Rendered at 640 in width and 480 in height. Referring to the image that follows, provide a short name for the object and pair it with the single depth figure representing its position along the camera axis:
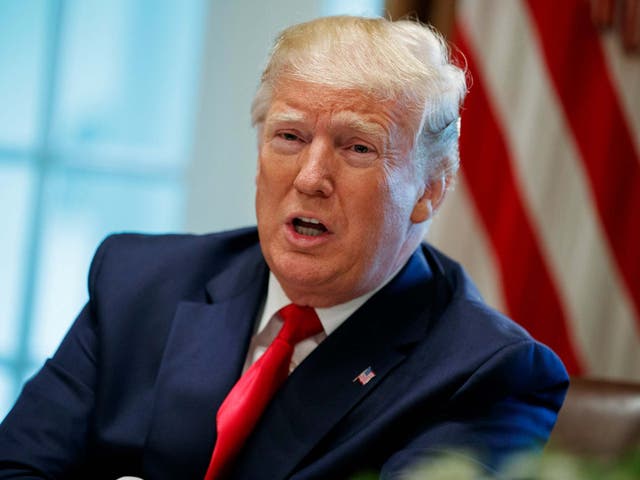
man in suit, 2.30
